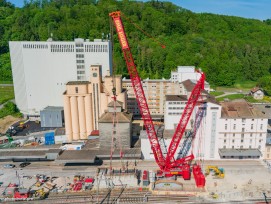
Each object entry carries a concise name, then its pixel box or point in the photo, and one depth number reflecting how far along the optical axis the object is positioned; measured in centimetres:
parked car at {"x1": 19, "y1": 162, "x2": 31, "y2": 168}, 6232
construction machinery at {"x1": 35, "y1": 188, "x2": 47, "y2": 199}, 5062
